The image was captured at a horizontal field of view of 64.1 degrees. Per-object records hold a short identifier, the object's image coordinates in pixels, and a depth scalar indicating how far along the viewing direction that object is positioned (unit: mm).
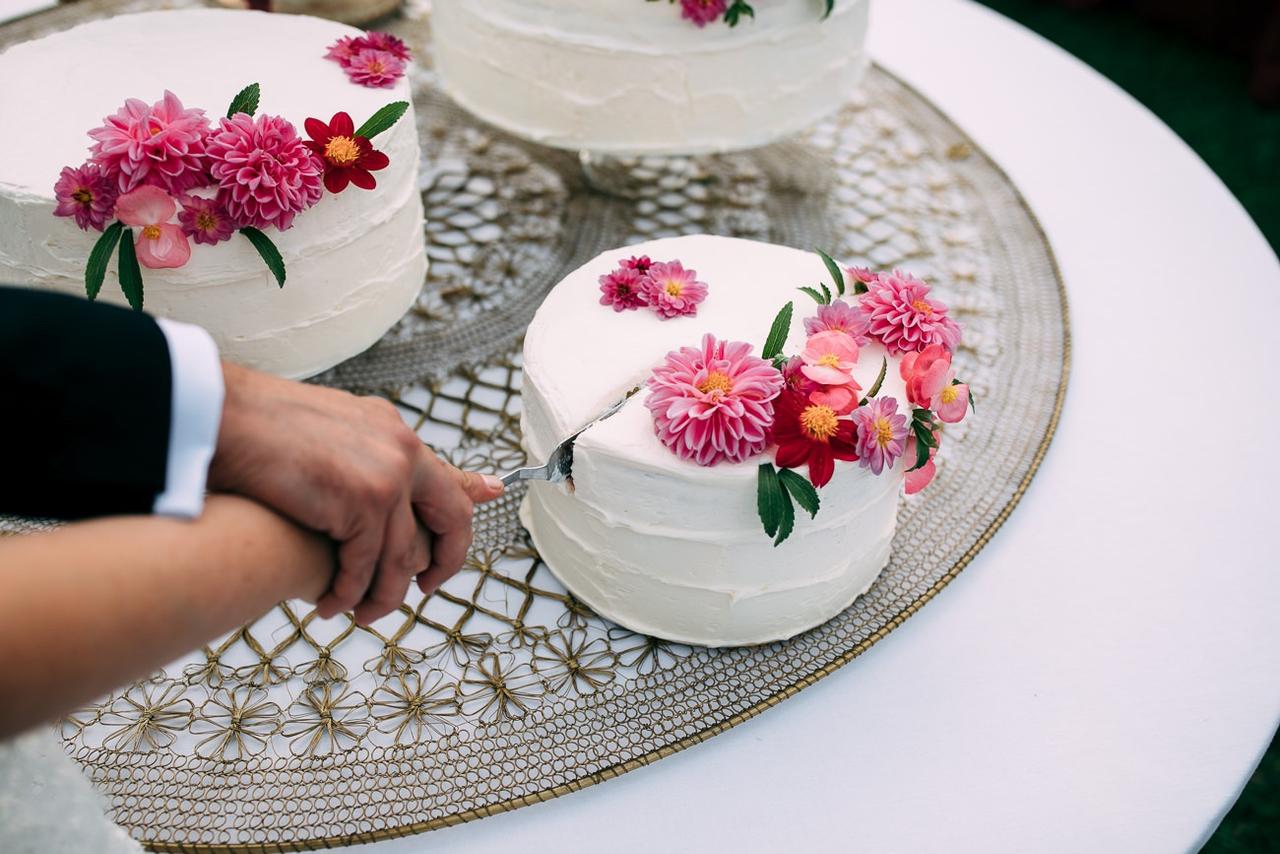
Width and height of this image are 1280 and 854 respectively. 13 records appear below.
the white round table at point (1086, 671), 1089
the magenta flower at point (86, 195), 1288
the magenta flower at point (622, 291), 1362
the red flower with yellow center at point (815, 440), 1107
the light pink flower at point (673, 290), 1350
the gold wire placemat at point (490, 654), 1107
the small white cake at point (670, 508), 1152
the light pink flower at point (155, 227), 1282
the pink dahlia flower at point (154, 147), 1281
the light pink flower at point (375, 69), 1561
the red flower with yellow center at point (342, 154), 1390
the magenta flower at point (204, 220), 1312
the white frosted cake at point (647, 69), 1721
